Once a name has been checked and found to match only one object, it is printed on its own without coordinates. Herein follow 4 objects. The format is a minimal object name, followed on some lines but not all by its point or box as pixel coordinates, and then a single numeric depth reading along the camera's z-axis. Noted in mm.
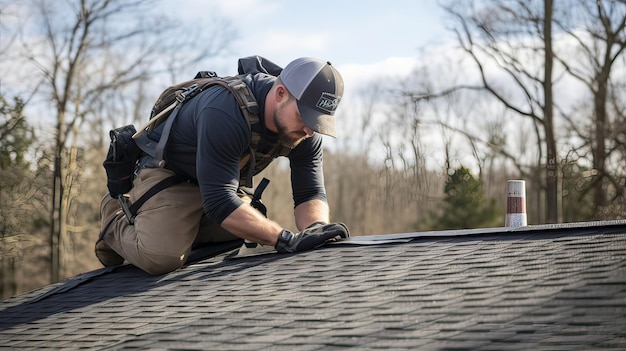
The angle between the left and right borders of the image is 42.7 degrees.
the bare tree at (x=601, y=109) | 14648
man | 3947
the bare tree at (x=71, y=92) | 15578
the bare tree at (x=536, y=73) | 15695
